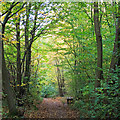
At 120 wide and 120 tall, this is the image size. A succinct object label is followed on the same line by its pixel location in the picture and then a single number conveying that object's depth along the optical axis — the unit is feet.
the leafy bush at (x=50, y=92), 50.25
